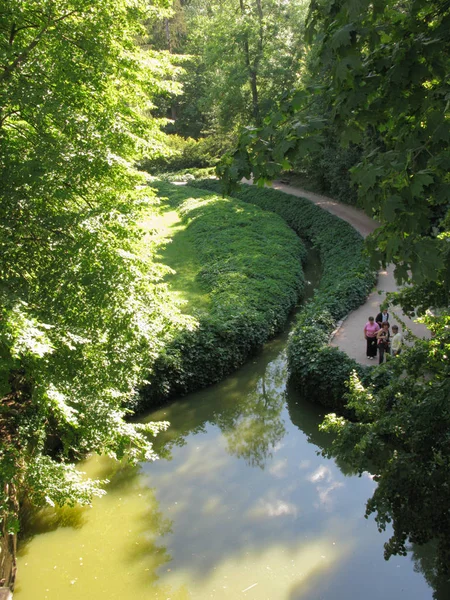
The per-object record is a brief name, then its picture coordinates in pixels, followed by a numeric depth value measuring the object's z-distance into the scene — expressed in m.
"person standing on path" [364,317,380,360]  12.98
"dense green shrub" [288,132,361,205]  27.11
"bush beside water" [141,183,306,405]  13.83
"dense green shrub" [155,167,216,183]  43.00
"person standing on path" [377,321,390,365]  12.59
